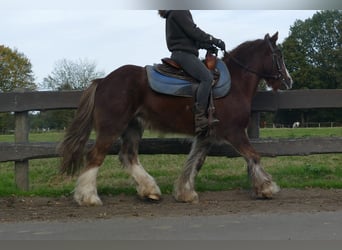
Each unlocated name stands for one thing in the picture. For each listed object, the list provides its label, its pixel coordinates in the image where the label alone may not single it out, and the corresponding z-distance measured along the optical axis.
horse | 6.12
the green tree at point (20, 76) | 36.58
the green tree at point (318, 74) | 41.13
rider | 6.07
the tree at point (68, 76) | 50.84
